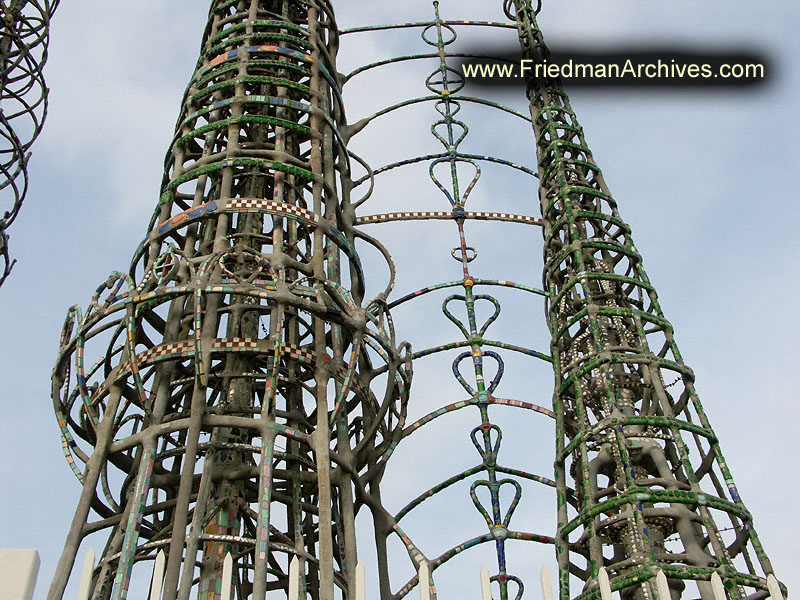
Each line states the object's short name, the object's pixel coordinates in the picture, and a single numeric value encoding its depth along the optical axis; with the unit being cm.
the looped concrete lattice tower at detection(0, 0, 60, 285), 2031
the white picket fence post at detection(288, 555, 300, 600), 682
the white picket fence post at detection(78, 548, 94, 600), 610
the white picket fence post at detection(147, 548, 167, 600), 688
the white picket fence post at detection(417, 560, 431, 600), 681
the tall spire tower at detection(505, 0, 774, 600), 1275
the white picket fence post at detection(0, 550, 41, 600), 543
